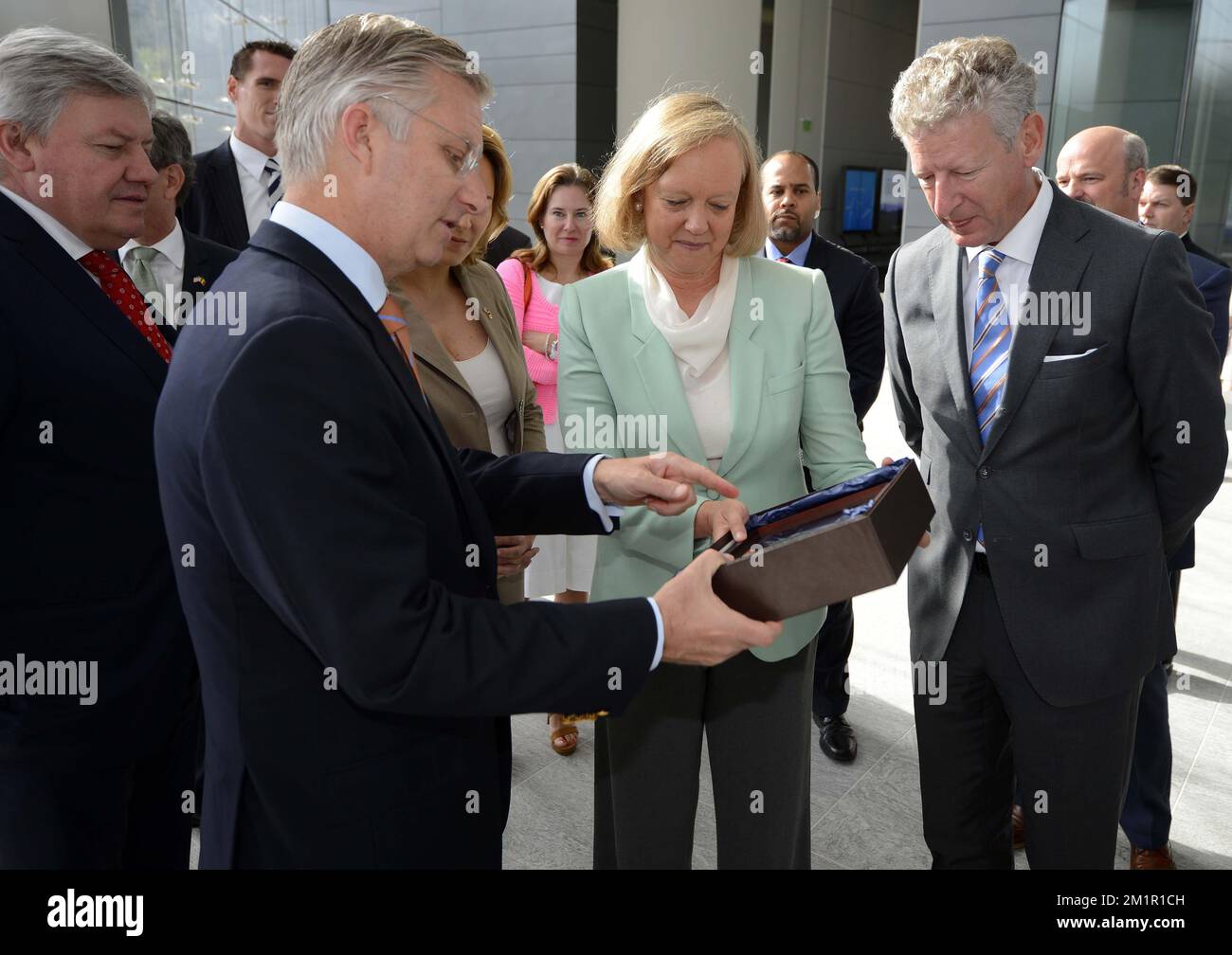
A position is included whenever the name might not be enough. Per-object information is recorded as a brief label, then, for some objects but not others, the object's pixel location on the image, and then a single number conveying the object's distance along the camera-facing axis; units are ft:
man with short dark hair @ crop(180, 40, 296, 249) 12.89
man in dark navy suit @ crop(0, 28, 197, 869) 5.31
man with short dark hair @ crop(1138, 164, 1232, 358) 13.89
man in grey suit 5.98
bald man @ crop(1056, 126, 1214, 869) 8.92
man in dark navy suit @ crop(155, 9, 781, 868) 3.49
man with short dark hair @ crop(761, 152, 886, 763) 11.28
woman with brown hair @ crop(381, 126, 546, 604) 7.41
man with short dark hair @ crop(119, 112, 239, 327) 8.80
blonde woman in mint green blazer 6.50
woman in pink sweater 13.14
